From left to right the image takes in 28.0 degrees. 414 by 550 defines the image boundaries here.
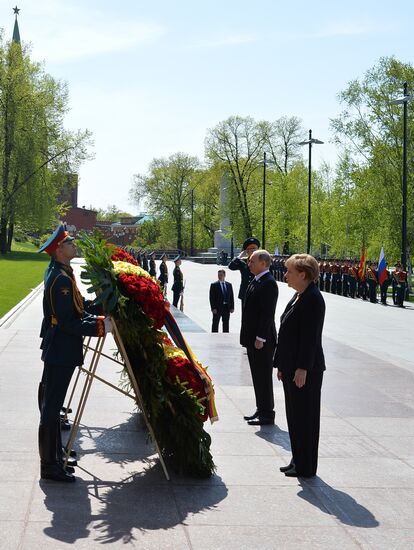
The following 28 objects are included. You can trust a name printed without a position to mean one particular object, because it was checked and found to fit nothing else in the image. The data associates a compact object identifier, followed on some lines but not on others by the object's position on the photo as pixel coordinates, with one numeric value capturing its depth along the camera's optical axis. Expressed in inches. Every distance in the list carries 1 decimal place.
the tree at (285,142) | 3223.4
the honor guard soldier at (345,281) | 1470.2
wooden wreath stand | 245.3
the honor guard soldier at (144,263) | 1706.9
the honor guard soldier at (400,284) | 1187.3
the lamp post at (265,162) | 2073.3
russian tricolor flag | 1317.7
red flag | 1379.2
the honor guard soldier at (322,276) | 1632.6
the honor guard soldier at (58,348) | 241.3
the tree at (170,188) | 4229.8
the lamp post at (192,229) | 4003.4
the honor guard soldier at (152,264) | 1697.2
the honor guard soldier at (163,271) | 1206.8
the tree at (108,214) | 7780.5
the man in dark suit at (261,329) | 331.6
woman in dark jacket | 251.6
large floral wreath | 247.3
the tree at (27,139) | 2618.1
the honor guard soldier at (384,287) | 1323.8
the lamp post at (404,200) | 1294.3
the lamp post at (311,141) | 1642.5
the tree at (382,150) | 1690.5
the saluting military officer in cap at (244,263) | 450.0
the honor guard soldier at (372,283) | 1312.7
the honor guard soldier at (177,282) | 969.5
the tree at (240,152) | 3174.2
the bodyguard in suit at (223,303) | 719.1
